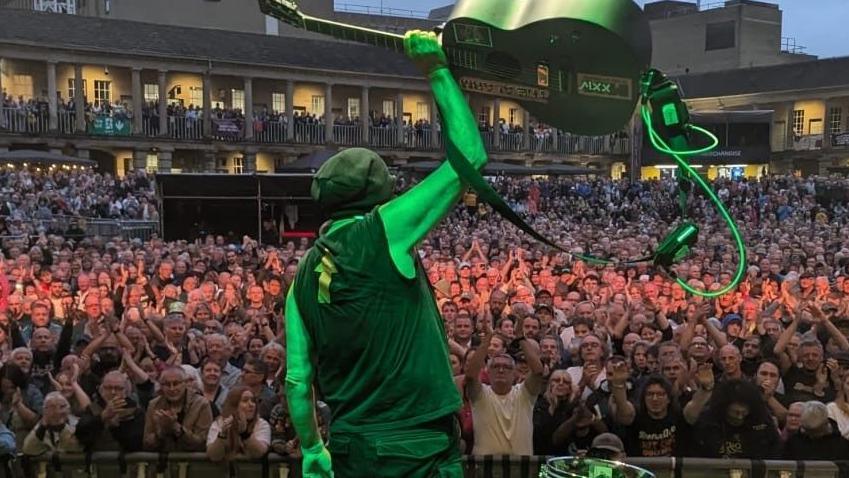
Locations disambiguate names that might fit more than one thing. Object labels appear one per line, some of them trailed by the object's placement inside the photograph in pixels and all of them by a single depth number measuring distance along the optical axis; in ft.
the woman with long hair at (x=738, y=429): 18.74
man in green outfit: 8.05
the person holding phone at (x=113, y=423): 18.60
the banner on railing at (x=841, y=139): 150.97
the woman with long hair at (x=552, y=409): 19.35
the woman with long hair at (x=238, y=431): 17.85
